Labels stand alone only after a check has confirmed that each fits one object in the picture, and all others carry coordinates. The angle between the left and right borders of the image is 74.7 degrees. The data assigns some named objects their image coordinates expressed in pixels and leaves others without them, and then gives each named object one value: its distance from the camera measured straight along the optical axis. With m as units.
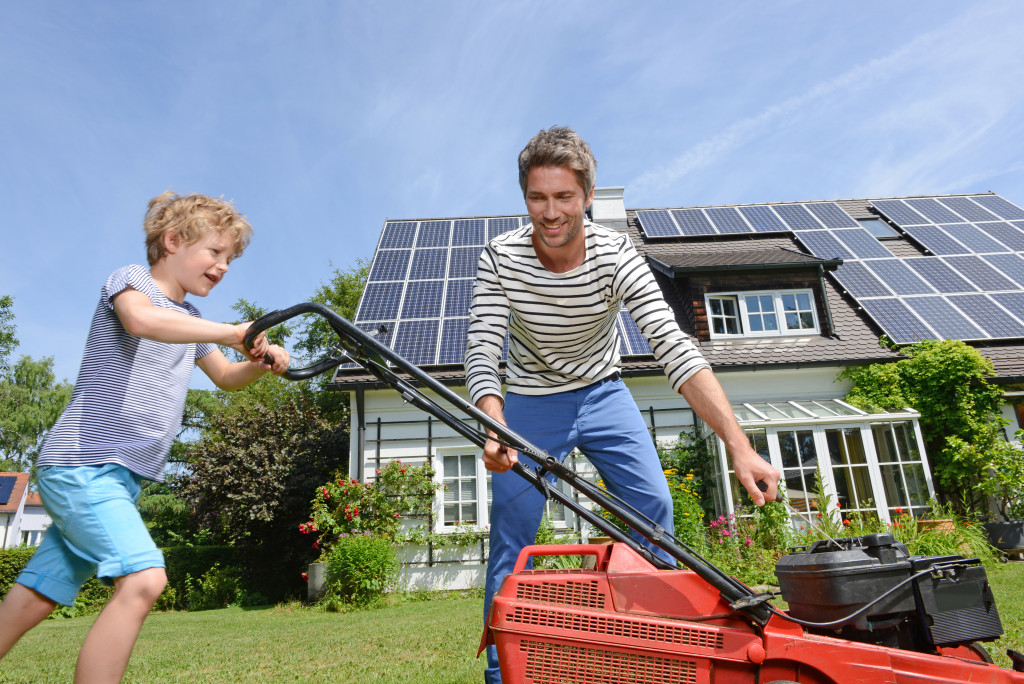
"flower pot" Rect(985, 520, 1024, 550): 8.41
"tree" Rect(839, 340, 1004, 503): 9.35
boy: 1.77
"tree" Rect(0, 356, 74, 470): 30.97
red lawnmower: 1.78
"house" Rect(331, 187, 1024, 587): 9.23
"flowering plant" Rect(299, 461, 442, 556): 9.13
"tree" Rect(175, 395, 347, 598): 10.89
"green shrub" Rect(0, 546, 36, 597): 12.66
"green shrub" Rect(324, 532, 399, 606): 8.26
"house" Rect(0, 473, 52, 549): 28.06
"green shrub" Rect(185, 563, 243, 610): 11.50
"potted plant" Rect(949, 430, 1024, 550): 8.77
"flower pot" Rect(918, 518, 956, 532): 7.63
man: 2.42
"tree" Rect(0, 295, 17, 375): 23.45
